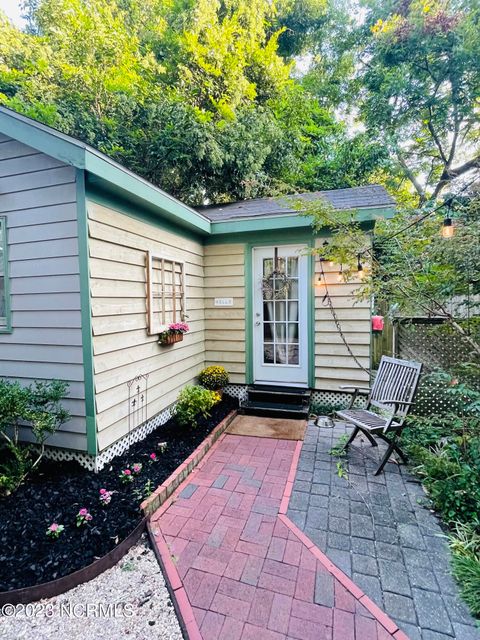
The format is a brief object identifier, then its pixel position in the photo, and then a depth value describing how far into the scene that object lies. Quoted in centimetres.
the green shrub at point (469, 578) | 154
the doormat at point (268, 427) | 364
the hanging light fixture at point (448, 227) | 262
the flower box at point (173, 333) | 358
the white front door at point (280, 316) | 442
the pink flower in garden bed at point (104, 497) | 222
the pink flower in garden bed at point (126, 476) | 250
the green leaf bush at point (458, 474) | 173
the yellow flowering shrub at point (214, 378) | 449
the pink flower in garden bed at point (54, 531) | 192
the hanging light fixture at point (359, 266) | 358
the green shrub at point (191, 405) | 354
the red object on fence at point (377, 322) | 530
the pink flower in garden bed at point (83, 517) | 202
